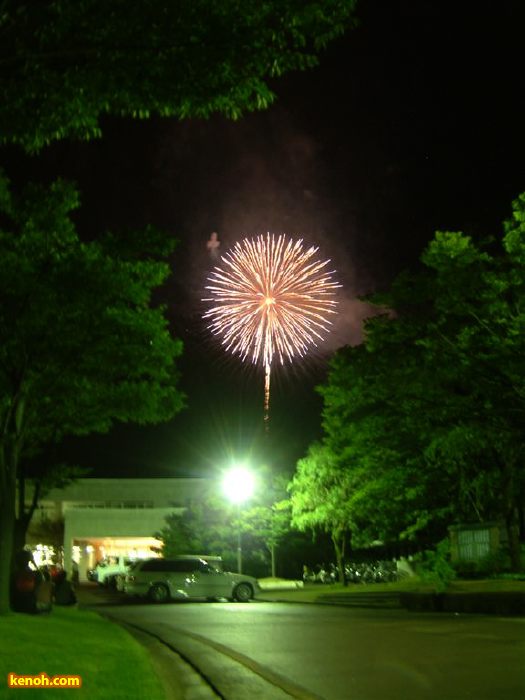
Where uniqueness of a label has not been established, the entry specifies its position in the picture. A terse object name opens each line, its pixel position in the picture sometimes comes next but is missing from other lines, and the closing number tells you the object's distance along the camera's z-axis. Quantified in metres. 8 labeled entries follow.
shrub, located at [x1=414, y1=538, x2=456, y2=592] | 24.00
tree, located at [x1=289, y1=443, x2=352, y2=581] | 36.75
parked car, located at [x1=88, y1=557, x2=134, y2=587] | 44.94
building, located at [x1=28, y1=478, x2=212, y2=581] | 59.28
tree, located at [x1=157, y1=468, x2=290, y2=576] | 43.59
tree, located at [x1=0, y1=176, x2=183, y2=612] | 17.52
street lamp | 40.22
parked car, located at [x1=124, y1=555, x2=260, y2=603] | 31.64
